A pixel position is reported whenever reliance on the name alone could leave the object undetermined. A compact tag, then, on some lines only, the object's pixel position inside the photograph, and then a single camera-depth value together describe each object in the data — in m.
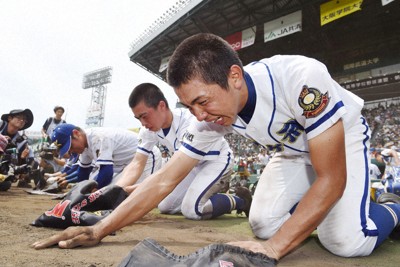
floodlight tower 42.17
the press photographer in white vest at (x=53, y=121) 6.68
